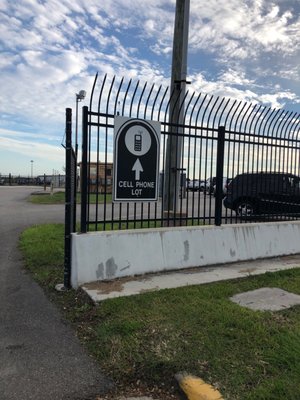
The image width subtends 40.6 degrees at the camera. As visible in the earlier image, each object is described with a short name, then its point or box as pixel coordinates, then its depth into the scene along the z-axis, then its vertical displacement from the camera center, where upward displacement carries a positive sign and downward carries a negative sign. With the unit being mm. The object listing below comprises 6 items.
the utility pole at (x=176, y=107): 7312 +1395
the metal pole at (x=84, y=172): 5722 +97
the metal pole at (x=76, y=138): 5925 +590
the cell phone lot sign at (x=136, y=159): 6152 +320
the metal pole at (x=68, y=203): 5611 -346
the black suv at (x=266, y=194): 8492 -262
